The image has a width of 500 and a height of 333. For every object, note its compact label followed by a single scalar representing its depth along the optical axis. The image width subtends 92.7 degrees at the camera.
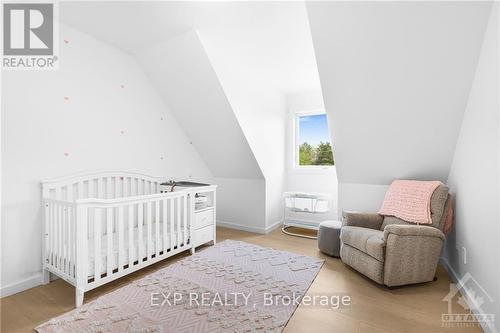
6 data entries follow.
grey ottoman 2.72
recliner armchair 1.99
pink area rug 1.53
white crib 1.82
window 4.03
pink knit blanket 2.29
